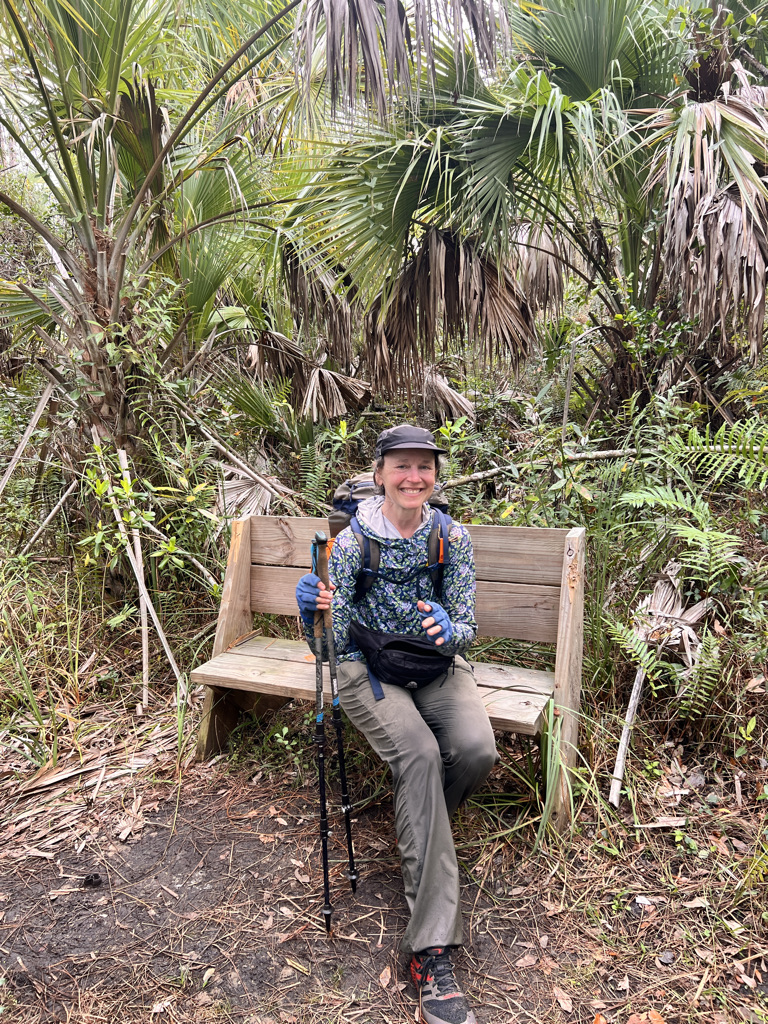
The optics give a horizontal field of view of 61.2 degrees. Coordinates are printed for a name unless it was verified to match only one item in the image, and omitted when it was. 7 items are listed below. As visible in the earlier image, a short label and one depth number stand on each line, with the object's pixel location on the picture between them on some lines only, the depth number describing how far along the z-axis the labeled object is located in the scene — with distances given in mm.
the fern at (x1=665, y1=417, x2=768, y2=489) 2947
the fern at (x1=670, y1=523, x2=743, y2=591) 2805
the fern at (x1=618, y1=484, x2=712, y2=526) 2904
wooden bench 2645
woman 2088
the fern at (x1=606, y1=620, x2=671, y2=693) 2754
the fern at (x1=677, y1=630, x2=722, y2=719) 2734
